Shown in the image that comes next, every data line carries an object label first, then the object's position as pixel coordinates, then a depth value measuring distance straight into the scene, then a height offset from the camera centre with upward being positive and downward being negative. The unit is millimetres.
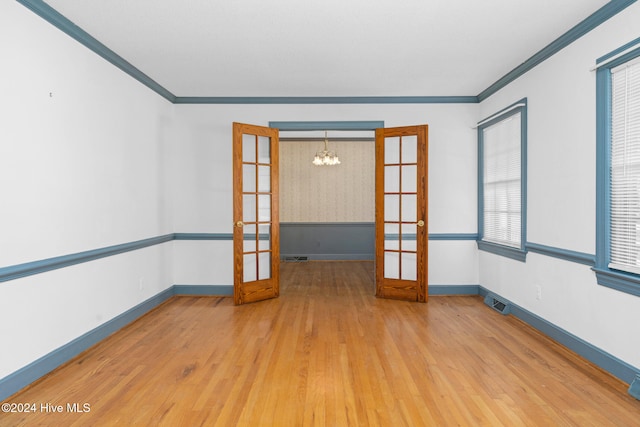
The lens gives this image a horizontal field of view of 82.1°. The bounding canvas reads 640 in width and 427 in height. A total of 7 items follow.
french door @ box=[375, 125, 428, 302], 4648 -122
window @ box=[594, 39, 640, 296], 2454 +246
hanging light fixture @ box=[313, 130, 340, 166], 6975 +904
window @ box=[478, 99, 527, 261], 3842 +276
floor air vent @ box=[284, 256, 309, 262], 7924 -1131
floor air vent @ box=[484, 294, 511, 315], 3994 -1133
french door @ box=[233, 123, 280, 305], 4457 -119
